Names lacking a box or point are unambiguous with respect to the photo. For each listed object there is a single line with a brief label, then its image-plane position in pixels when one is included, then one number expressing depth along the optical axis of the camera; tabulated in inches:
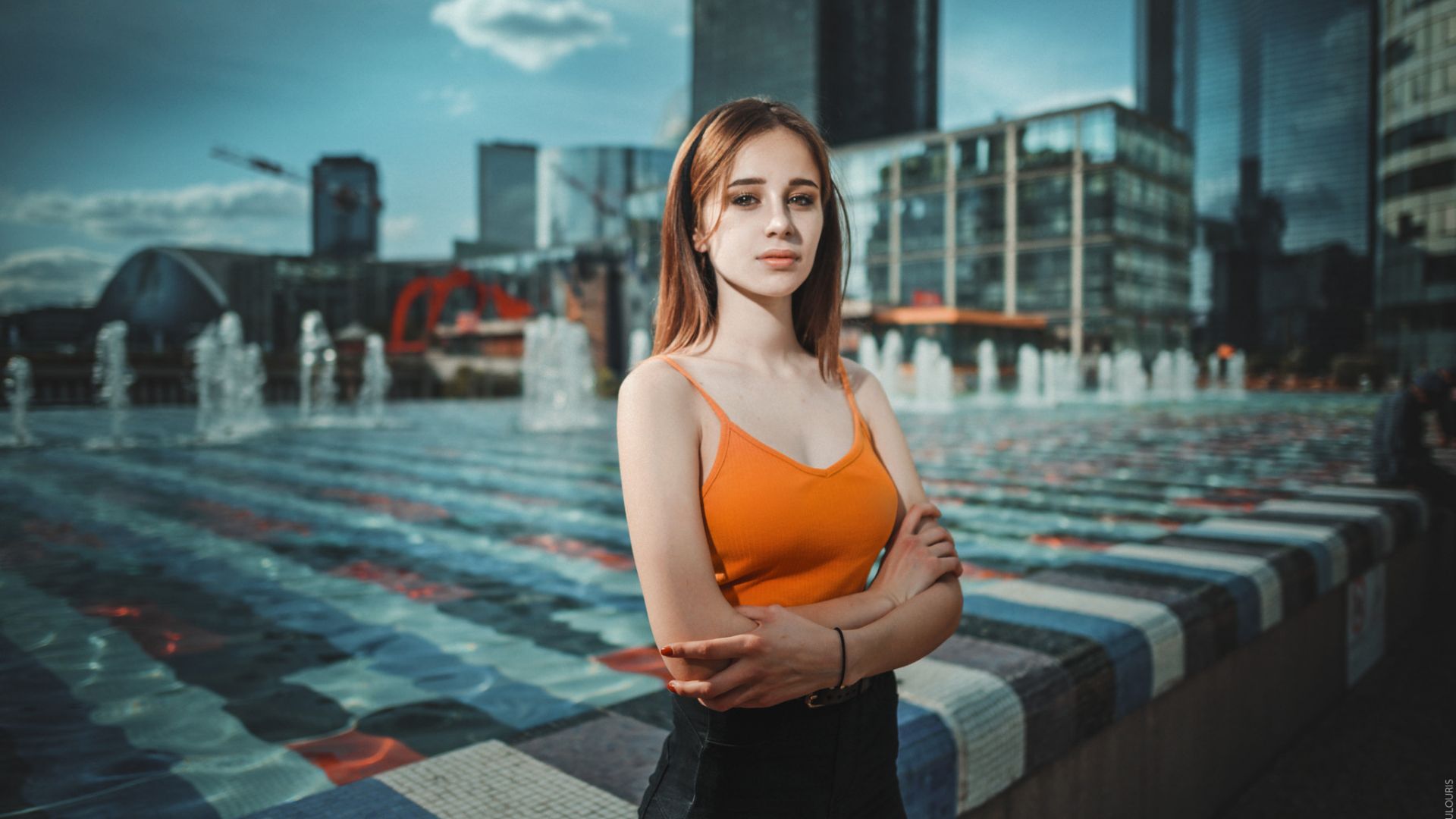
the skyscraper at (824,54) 3149.6
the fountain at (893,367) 1120.5
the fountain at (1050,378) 1122.9
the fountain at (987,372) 1272.1
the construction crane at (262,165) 3004.4
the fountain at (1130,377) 1192.8
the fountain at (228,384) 618.5
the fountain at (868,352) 1197.1
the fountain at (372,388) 845.2
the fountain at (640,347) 1067.1
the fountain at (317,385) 830.6
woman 35.3
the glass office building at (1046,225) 1697.8
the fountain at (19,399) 476.4
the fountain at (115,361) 484.7
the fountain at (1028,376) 1089.7
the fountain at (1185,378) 1254.2
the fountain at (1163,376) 1258.2
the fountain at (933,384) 920.3
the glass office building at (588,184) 4242.1
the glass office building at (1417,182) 1071.0
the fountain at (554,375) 719.7
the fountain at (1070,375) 1366.5
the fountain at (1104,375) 1386.9
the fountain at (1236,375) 1296.8
